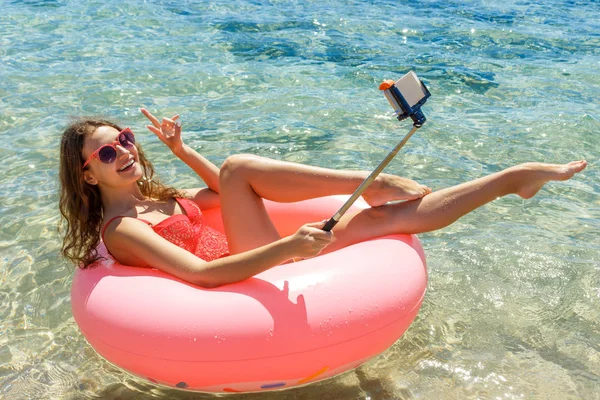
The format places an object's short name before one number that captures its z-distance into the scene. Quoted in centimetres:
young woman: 286
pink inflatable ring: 236
